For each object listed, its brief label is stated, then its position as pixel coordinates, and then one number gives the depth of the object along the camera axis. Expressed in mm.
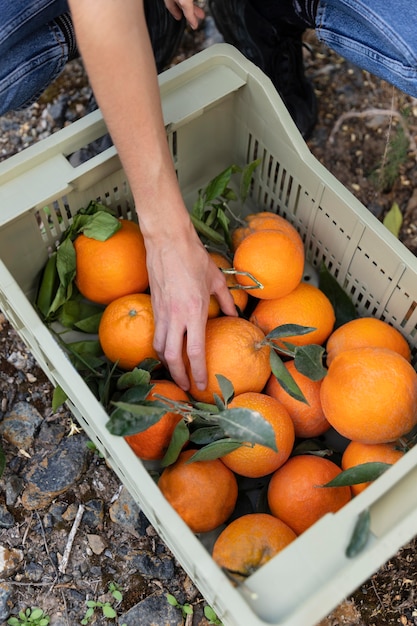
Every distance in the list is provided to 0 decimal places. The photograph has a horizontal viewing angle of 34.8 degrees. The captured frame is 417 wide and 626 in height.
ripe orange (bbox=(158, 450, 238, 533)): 827
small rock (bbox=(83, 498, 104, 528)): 1094
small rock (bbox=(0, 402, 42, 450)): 1154
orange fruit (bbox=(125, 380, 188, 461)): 859
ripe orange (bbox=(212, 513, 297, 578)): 767
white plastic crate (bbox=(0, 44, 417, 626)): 654
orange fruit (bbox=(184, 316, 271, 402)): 873
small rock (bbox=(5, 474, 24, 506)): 1104
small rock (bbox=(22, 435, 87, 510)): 1104
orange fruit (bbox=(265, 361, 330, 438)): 914
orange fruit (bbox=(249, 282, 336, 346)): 947
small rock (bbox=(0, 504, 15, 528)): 1089
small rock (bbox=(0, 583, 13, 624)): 1021
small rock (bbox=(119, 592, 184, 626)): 1019
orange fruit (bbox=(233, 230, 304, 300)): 920
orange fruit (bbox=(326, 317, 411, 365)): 908
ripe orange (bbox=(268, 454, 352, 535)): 838
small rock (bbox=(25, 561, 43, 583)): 1055
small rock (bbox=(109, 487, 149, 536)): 1087
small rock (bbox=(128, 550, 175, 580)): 1053
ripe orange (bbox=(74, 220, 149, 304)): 938
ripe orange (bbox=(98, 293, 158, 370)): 900
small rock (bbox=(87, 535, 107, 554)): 1072
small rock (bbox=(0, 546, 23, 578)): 1053
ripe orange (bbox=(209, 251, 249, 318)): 970
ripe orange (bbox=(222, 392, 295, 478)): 840
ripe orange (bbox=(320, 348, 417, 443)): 804
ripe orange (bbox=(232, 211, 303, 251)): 994
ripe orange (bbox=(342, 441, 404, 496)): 836
